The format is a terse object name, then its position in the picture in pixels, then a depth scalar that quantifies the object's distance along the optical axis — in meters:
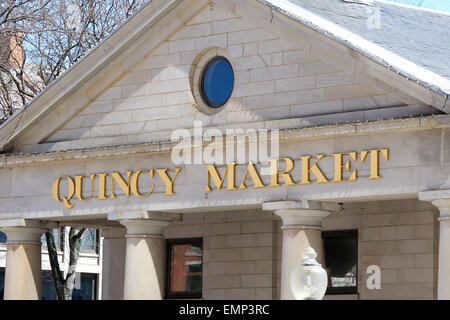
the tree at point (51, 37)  41.03
